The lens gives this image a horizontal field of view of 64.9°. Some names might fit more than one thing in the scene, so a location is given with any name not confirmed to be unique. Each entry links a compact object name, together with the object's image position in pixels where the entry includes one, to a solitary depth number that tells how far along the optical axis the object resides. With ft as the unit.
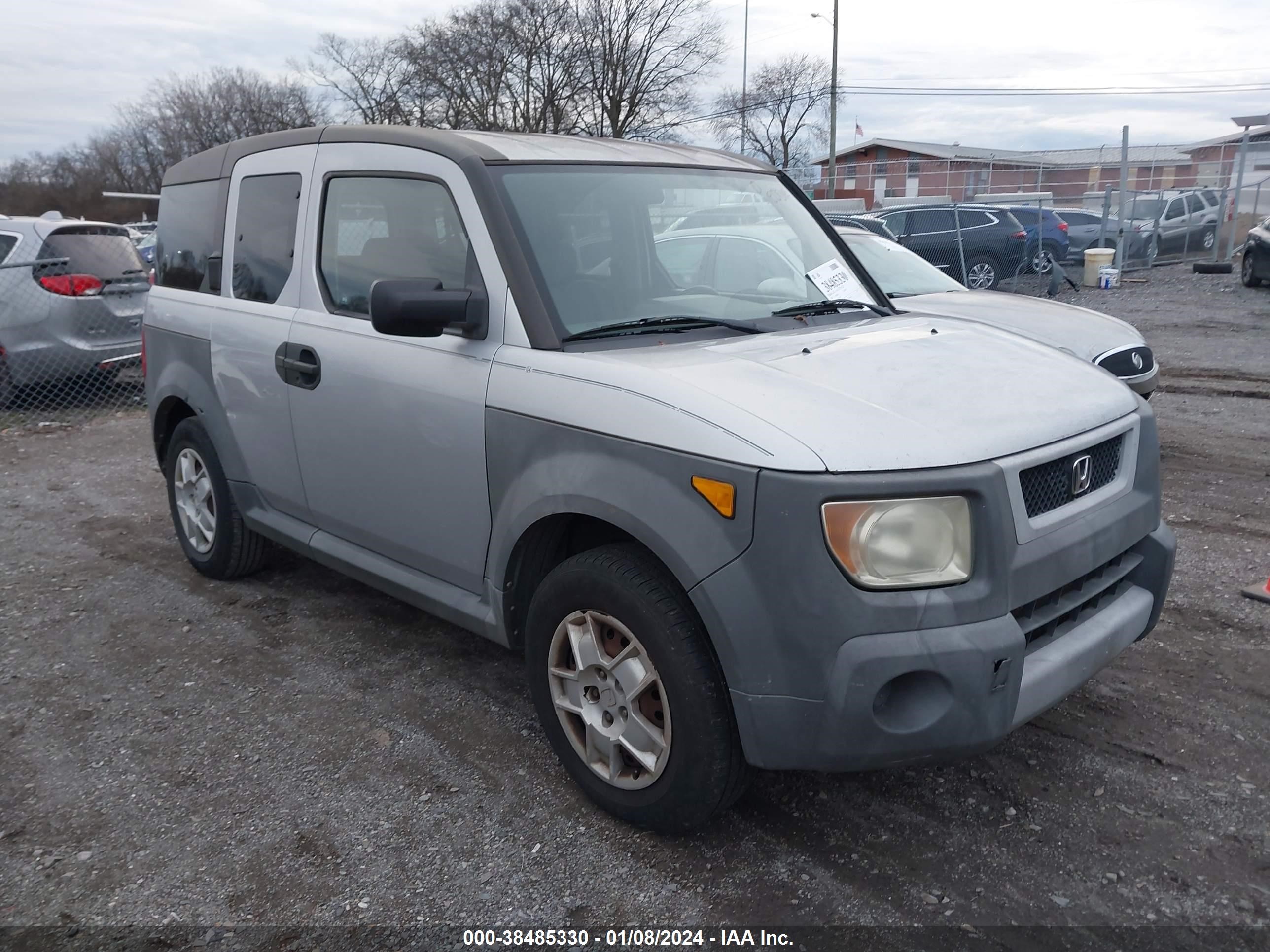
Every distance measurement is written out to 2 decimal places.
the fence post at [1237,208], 64.95
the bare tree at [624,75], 154.61
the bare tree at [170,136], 177.99
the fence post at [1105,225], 67.11
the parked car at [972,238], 57.47
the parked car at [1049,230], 65.31
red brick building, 103.45
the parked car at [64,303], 30.76
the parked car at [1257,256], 56.29
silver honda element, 8.04
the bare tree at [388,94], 158.20
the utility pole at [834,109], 150.20
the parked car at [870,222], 47.06
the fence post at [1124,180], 62.80
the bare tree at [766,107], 205.36
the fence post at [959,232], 50.55
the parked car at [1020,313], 21.09
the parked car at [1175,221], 71.10
